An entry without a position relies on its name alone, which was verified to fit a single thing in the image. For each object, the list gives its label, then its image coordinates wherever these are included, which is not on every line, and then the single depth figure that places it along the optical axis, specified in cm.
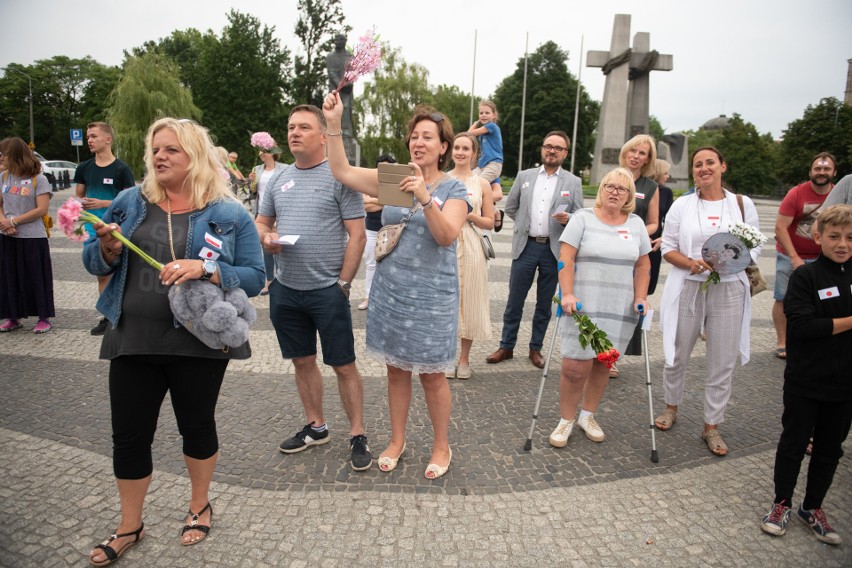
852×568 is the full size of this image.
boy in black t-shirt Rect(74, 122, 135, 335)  615
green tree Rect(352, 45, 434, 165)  4466
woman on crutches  389
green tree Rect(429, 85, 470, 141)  6450
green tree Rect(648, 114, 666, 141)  11524
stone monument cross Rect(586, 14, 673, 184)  3297
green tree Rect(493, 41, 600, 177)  5197
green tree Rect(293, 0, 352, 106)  4756
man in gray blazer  543
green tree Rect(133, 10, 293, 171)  4528
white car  3152
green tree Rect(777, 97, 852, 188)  3731
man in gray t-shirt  341
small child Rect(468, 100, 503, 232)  635
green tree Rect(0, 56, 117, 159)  5288
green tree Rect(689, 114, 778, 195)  4756
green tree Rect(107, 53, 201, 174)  3594
